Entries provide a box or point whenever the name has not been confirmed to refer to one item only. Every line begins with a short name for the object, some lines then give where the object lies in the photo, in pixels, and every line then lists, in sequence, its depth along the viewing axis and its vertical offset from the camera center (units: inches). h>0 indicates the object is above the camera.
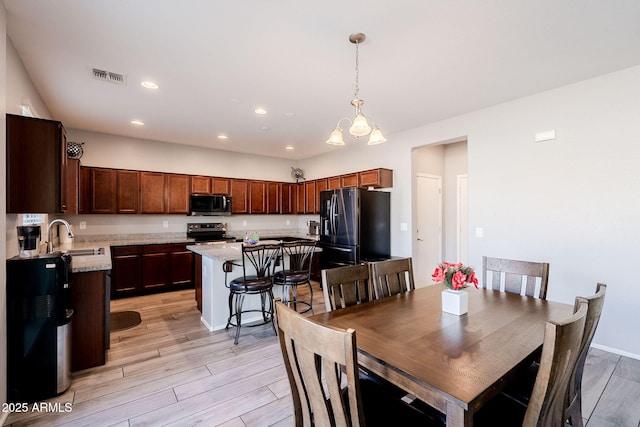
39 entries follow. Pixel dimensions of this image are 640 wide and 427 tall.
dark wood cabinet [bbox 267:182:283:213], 259.4 +16.0
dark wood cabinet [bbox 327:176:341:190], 224.1 +25.0
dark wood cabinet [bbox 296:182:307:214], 266.2 +15.5
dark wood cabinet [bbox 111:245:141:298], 180.1 -34.3
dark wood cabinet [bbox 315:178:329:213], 237.3 +23.2
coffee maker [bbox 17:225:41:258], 89.0 -7.5
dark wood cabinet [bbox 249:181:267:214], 249.3 +15.6
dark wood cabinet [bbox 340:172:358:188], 207.0 +25.0
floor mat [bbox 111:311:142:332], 137.4 -51.7
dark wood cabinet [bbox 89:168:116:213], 187.2 +16.8
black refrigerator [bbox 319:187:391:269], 182.1 -7.7
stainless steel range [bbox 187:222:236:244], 223.9 -13.0
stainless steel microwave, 220.5 +8.3
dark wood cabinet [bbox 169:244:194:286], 199.1 -34.6
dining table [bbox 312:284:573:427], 40.4 -23.8
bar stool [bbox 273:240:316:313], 128.9 -26.3
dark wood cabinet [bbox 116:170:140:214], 195.3 +16.6
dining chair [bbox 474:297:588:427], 38.4 -22.3
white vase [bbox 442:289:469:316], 69.2 -21.1
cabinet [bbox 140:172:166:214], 203.6 +16.6
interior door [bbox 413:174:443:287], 195.9 -9.2
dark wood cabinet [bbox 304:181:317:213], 252.2 +15.5
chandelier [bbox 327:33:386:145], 88.0 +28.0
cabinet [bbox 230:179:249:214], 240.1 +15.9
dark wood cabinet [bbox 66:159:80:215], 151.9 +16.0
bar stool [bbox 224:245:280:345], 119.0 -28.1
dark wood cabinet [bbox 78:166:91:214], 182.7 +16.5
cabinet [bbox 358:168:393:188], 187.5 +23.5
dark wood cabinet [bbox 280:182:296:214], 267.7 +15.6
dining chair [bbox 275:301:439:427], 37.6 -23.7
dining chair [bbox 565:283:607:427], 49.6 -26.6
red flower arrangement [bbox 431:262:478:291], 68.9 -15.0
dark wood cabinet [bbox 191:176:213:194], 222.4 +23.8
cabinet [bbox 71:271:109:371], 97.9 -35.4
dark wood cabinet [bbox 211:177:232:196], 230.5 +23.5
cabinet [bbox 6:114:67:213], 81.5 +14.9
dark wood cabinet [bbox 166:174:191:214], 213.6 +16.7
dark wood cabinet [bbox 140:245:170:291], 189.5 -33.5
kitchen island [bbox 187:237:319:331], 132.5 -34.7
